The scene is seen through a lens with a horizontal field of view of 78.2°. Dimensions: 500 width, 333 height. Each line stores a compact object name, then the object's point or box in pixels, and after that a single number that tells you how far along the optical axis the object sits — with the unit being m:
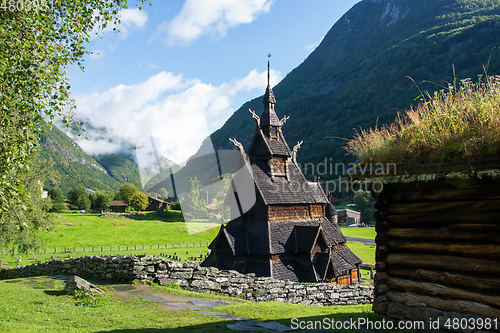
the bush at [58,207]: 78.57
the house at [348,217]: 86.50
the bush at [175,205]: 94.72
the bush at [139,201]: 96.81
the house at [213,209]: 80.21
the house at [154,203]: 99.97
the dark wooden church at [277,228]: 21.75
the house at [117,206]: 97.56
